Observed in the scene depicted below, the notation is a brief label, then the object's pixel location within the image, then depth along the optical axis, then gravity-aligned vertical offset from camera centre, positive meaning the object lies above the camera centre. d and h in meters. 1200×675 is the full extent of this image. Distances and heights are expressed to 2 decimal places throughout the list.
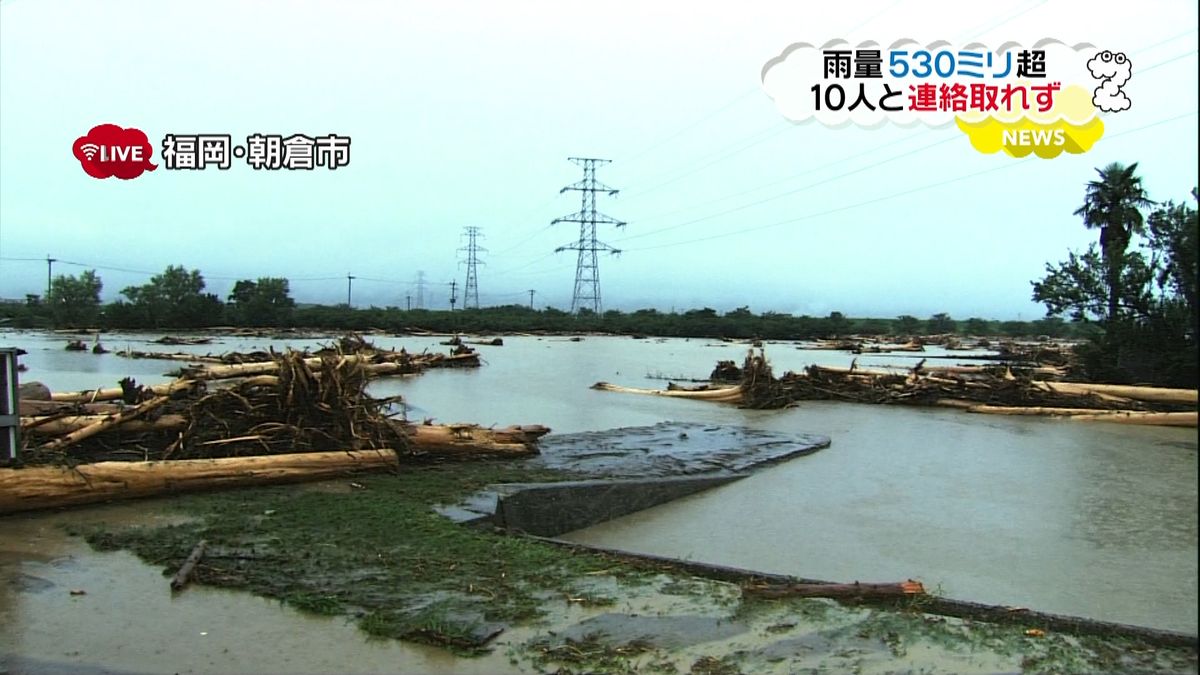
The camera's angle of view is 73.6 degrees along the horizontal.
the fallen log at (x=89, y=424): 8.67 -1.22
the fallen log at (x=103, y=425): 8.10 -1.19
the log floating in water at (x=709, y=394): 21.59 -1.92
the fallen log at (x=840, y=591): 4.87 -1.61
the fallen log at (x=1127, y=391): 17.23 -1.33
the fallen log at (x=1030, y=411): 19.00 -1.90
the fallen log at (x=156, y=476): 6.52 -1.49
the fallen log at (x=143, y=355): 31.09 -1.63
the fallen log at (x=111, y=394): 9.56 -1.28
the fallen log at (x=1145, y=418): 16.72 -1.81
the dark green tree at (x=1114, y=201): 34.31 +6.18
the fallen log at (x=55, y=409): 9.55 -1.17
